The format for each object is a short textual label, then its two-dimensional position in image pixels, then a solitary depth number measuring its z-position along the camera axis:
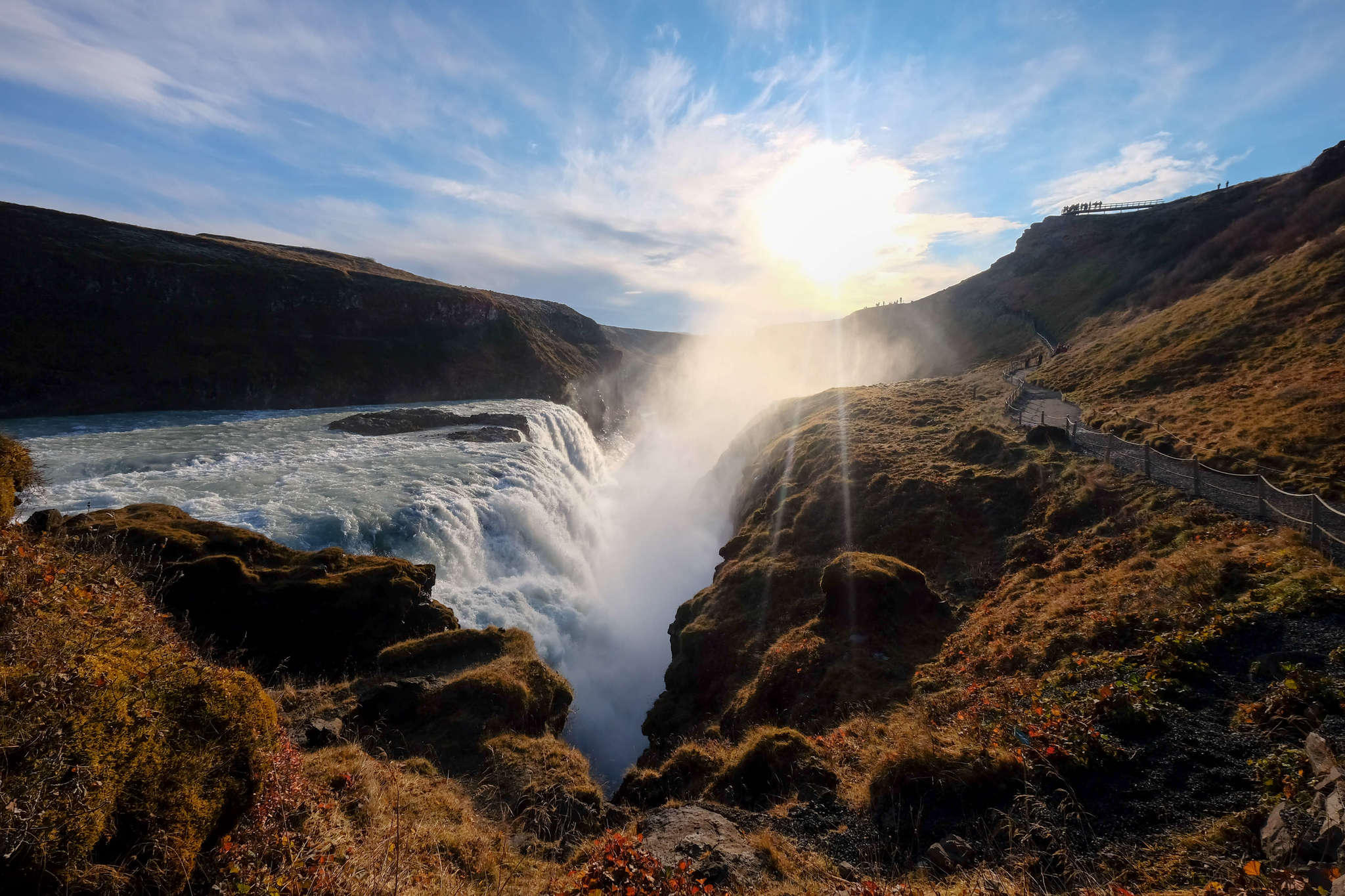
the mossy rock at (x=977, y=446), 21.61
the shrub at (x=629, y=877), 5.02
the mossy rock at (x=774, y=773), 8.20
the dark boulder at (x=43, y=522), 9.12
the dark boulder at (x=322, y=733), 7.80
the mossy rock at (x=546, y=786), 7.23
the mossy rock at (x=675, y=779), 9.35
